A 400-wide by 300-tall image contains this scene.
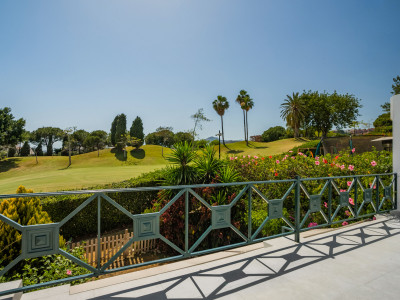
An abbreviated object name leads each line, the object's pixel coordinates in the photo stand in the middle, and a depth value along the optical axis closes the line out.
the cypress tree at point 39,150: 59.30
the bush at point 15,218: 3.82
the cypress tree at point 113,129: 55.77
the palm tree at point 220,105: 49.81
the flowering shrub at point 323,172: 5.40
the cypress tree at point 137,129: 56.34
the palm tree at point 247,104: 51.44
